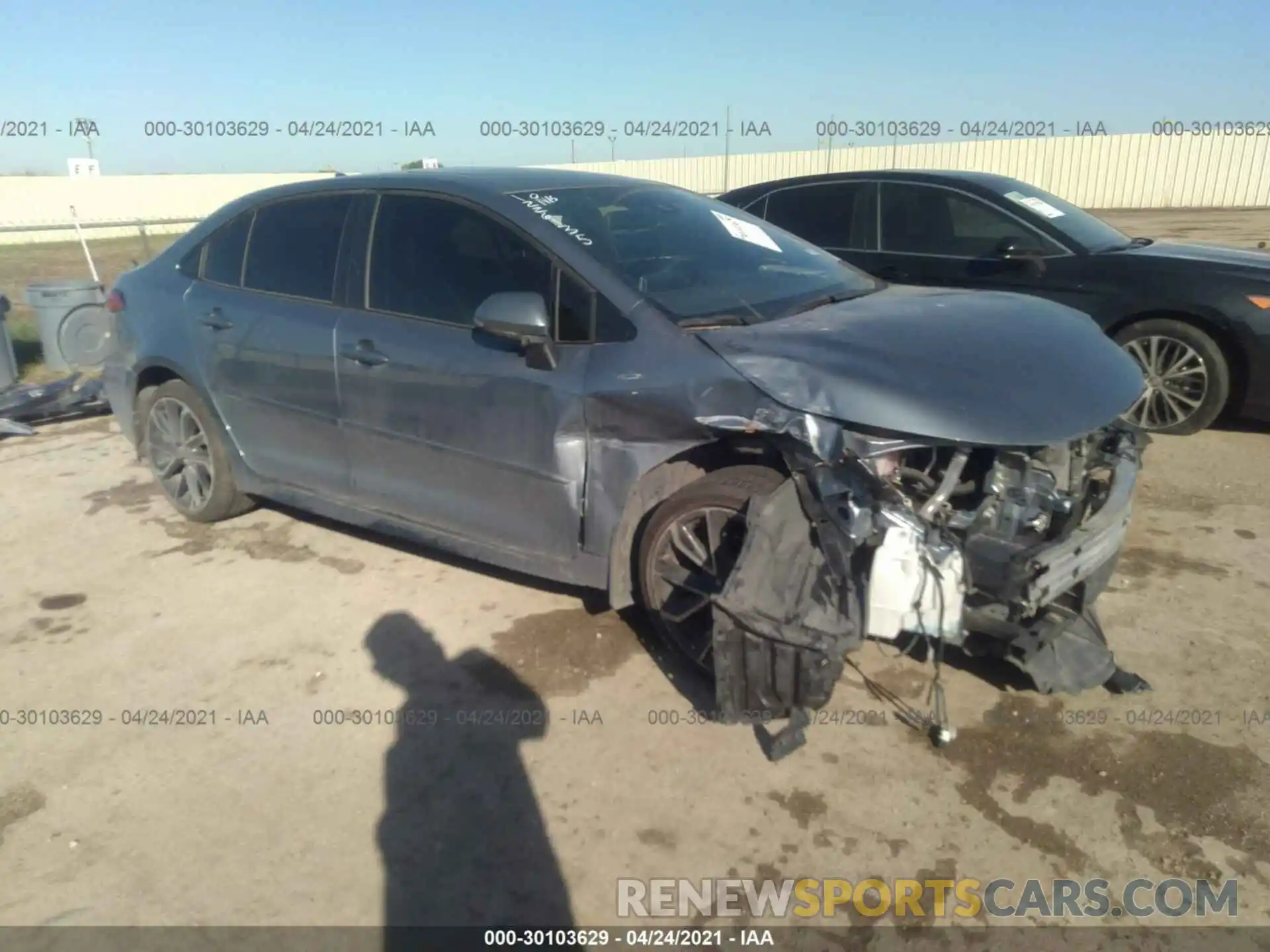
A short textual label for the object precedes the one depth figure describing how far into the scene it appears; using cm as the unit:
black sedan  555
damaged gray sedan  282
